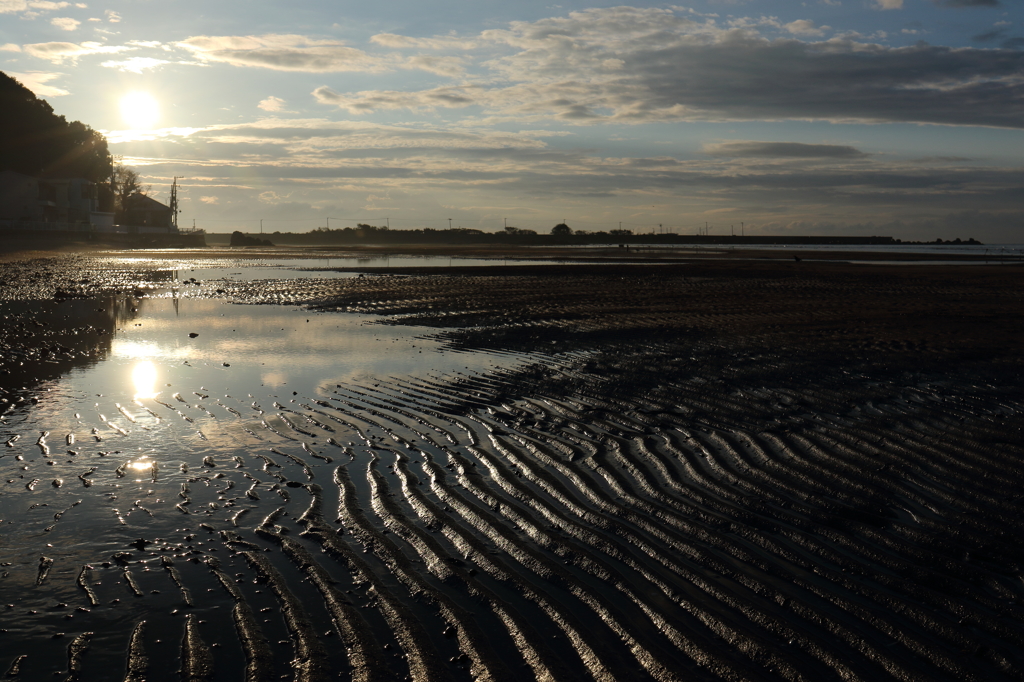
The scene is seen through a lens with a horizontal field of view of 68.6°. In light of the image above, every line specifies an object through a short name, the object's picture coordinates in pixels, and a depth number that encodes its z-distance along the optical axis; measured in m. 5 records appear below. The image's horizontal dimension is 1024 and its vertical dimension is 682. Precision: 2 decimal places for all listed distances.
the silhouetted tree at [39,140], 86.88
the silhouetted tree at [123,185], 118.55
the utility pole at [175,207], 111.81
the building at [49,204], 75.44
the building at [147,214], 107.75
